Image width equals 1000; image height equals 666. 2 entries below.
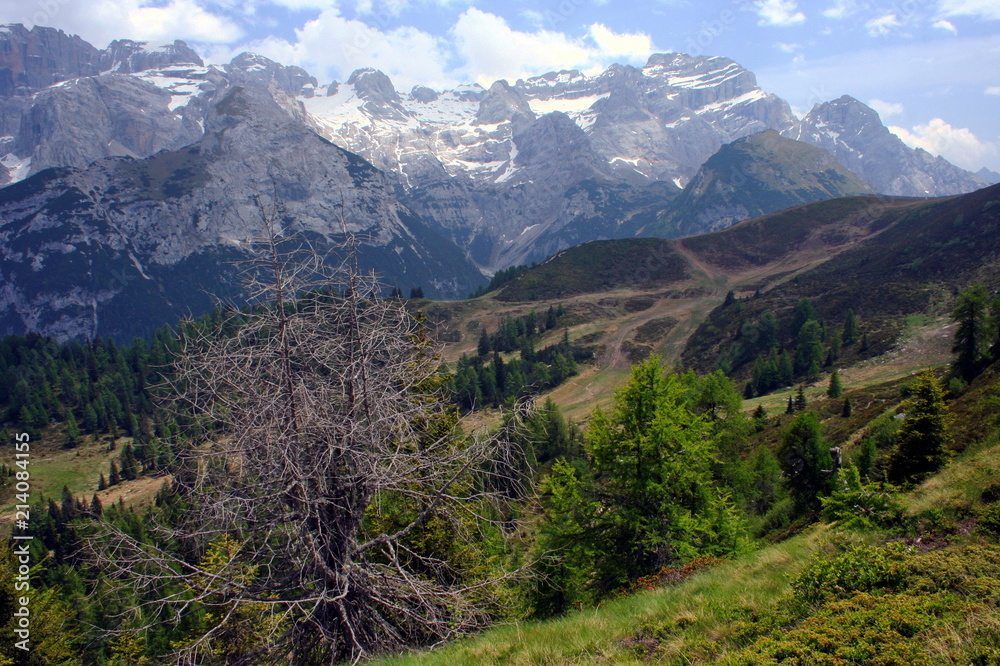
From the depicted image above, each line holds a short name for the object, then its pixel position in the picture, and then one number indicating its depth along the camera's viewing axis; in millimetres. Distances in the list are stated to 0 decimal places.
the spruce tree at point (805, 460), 20094
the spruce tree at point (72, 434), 96250
